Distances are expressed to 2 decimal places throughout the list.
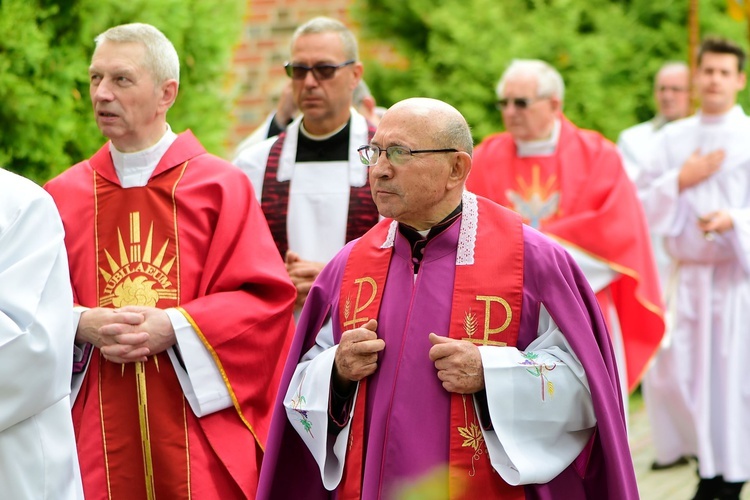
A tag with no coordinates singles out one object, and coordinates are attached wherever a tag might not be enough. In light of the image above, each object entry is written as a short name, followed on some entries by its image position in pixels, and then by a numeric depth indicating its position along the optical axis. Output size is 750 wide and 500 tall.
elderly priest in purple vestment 7.65
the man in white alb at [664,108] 20.86
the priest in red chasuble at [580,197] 14.59
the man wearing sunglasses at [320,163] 11.39
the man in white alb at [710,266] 15.42
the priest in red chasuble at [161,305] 9.50
